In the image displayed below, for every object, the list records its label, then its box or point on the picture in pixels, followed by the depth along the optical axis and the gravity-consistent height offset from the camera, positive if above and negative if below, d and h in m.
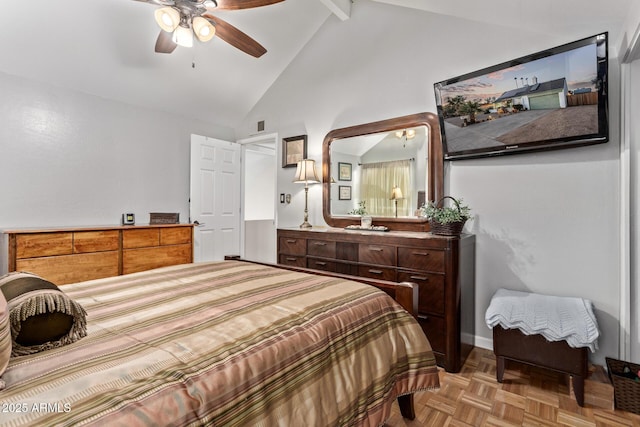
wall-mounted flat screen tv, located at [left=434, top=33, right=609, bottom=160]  2.12 +0.83
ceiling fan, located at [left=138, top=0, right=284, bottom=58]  2.12 +1.37
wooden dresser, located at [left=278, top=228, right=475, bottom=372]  2.33 -0.42
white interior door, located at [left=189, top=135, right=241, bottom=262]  4.28 +0.25
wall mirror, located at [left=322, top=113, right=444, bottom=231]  2.96 +0.46
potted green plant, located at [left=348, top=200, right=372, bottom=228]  3.25 +0.03
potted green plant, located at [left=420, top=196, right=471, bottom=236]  2.45 -0.02
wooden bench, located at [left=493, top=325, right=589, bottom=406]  1.89 -0.85
